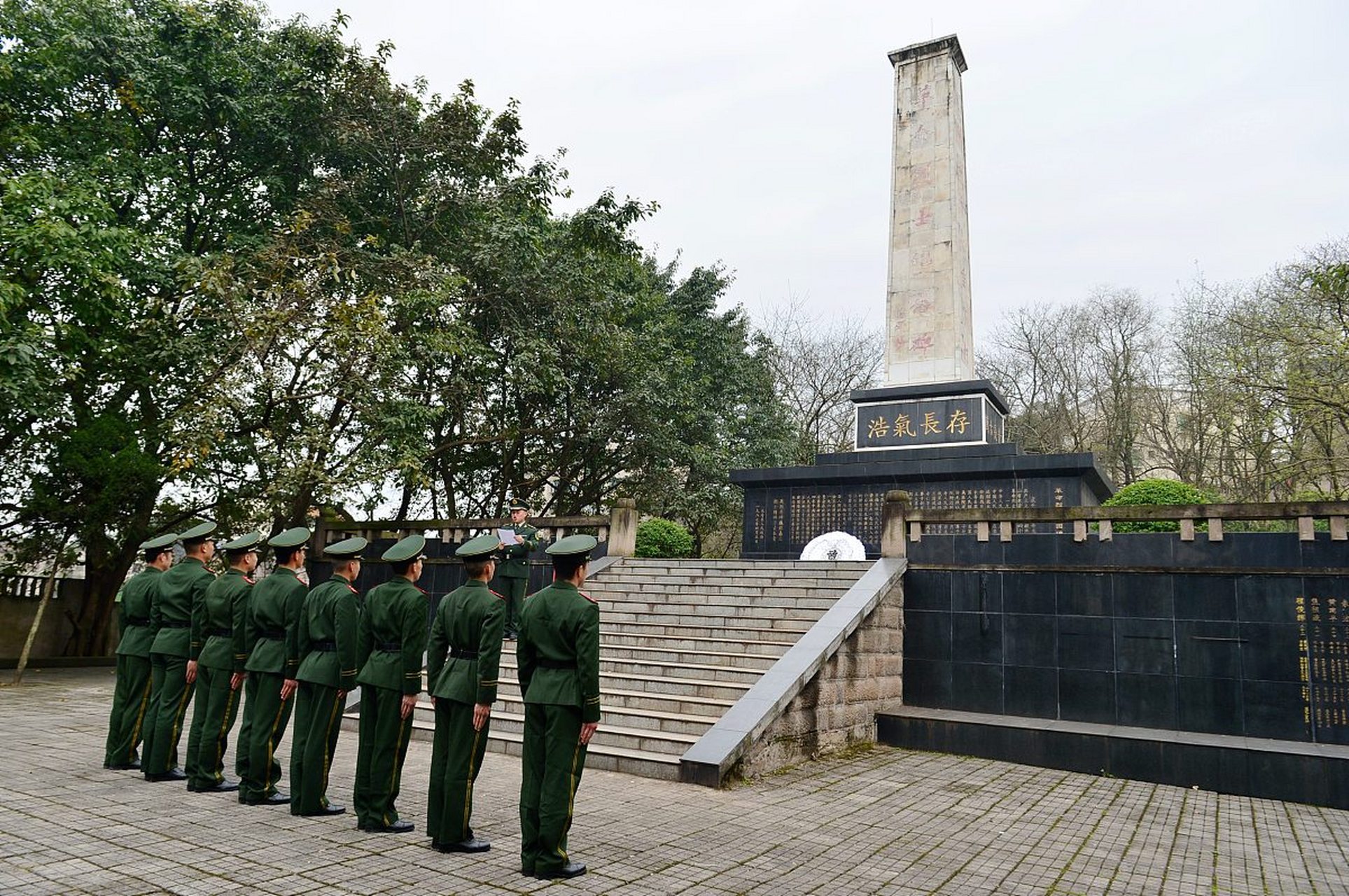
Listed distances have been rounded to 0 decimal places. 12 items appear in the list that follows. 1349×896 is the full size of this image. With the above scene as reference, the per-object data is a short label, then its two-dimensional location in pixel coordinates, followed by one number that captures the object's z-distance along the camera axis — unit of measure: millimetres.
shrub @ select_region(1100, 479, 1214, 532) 10773
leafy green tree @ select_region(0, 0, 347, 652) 11984
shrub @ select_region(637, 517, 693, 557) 14508
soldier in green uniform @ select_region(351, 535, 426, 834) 5266
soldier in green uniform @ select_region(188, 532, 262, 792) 6164
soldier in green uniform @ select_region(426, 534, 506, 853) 4895
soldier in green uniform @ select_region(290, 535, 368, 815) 5578
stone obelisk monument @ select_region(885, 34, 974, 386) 16250
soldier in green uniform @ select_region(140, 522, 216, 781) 6469
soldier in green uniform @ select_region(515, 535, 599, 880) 4527
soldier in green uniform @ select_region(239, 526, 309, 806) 5840
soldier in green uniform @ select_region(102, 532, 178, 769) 6820
